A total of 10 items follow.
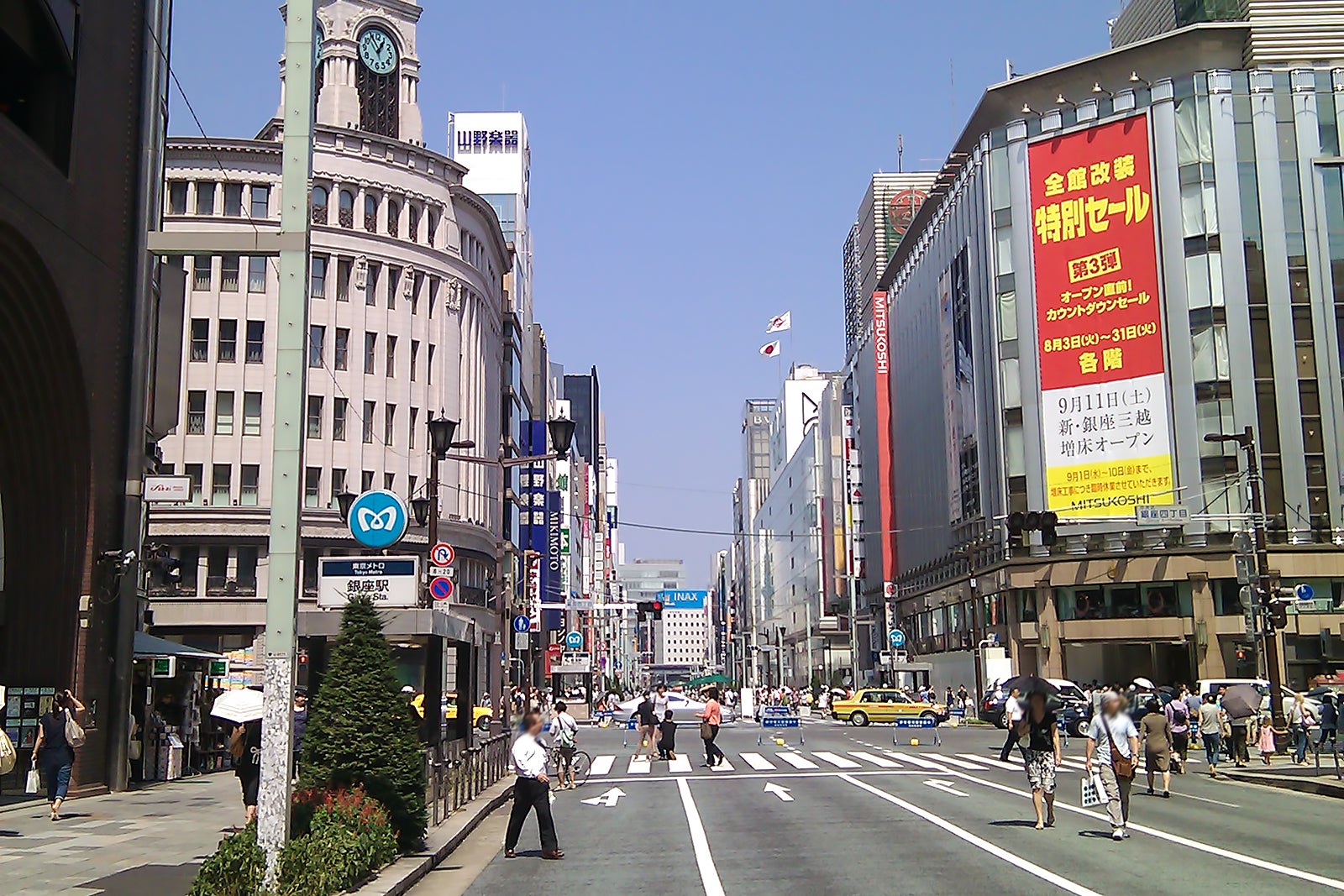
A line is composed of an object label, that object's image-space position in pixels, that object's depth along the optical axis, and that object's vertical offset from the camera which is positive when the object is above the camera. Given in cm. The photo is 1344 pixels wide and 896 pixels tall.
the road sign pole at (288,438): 1073 +187
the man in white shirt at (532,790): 1502 -158
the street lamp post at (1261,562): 3284 +219
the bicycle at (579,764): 2639 -271
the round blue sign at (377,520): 1950 +208
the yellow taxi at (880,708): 5856 -264
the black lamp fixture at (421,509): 2945 +354
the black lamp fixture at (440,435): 2564 +439
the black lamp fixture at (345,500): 2906 +363
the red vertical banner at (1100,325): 5844 +1493
